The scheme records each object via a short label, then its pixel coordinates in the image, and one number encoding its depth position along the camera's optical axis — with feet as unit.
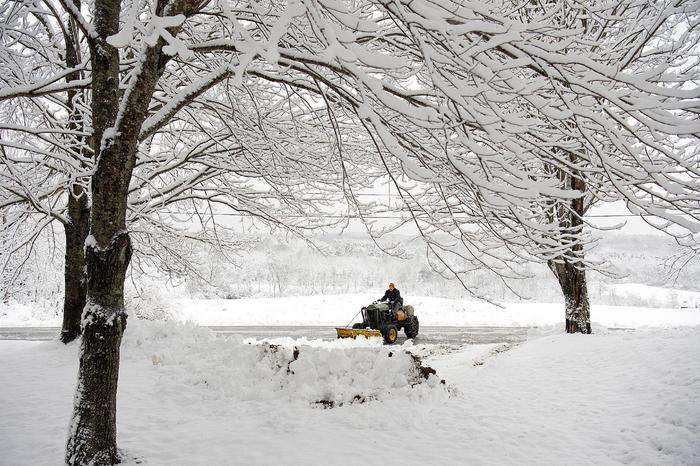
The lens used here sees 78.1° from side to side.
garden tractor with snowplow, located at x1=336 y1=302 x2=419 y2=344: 38.58
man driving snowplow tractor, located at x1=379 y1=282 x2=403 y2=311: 41.29
